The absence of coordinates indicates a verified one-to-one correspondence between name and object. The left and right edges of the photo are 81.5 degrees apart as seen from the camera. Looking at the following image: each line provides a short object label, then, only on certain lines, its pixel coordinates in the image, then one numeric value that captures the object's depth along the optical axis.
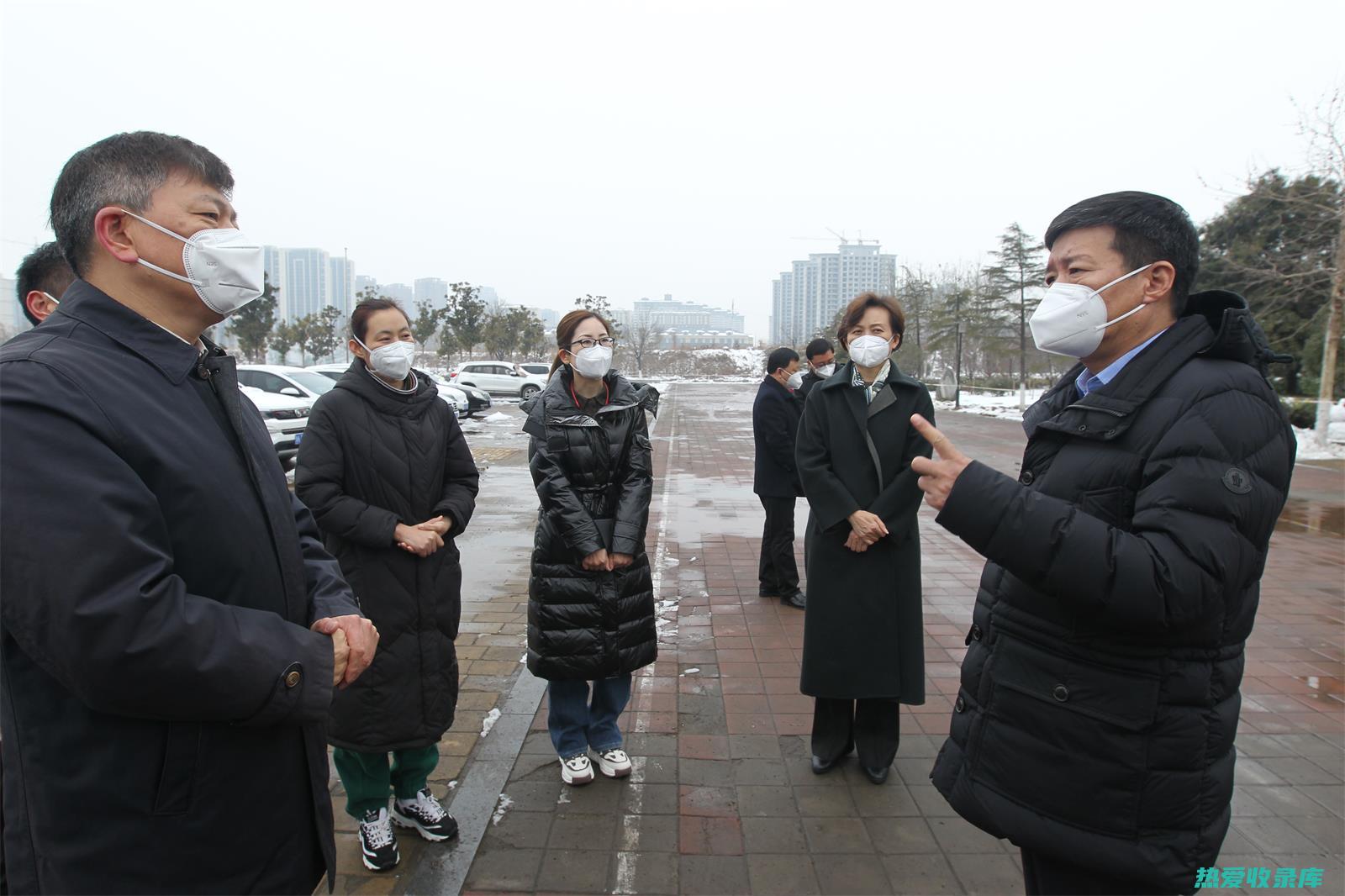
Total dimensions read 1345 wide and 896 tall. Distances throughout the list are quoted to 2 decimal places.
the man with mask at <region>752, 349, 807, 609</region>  6.09
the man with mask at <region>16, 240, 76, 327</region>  3.42
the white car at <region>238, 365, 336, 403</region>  14.66
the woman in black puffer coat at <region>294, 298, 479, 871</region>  2.83
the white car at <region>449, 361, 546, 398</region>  33.41
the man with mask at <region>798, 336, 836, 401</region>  6.39
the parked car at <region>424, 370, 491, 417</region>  23.62
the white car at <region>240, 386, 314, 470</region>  11.41
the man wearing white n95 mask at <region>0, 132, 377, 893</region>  1.35
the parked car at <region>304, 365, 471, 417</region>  22.78
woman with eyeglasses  3.32
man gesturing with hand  1.65
